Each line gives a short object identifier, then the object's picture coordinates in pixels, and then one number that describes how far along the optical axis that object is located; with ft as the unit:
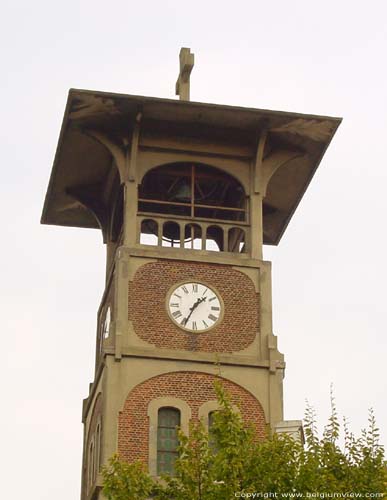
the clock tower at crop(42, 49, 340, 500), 109.09
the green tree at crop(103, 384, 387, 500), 79.66
